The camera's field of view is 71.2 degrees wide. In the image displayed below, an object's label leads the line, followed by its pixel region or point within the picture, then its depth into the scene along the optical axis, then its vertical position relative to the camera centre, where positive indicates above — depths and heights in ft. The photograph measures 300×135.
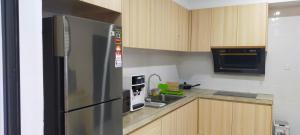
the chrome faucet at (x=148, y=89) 9.63 -1.20
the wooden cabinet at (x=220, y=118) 8.85 -2.51
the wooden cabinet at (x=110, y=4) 4.77 +1.45
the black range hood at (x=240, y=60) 10.23 +0.17
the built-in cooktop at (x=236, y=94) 9.97 -1.54
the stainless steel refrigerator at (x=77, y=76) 3.57 -0.23
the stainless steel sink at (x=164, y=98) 9.08 -1.55
